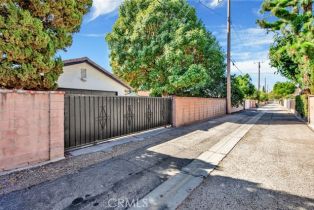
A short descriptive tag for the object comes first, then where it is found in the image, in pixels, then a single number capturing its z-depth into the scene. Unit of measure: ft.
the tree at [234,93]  76.65
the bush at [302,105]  50.78
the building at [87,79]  36.24
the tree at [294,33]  46.55
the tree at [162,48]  42.96
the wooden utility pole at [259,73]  161.69
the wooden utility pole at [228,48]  68.22
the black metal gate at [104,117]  20.80
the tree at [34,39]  15.46
